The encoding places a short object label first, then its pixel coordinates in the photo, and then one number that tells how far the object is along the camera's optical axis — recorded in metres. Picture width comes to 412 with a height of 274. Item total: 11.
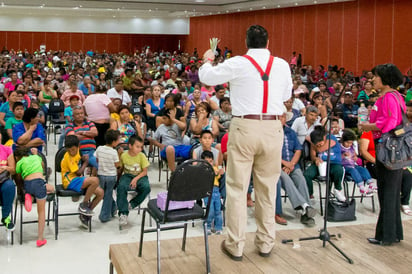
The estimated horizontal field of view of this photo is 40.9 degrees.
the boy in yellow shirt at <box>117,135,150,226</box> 6.02
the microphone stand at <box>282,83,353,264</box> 4.18
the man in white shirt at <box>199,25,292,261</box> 3.69
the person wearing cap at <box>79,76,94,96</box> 12.01
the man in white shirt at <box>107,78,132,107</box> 10.62
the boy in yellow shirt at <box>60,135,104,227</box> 5.86
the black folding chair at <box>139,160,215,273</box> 3.96
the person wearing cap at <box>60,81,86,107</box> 10.73
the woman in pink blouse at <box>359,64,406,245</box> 4.34
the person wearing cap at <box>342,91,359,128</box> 9.92
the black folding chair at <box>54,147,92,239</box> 5.75
